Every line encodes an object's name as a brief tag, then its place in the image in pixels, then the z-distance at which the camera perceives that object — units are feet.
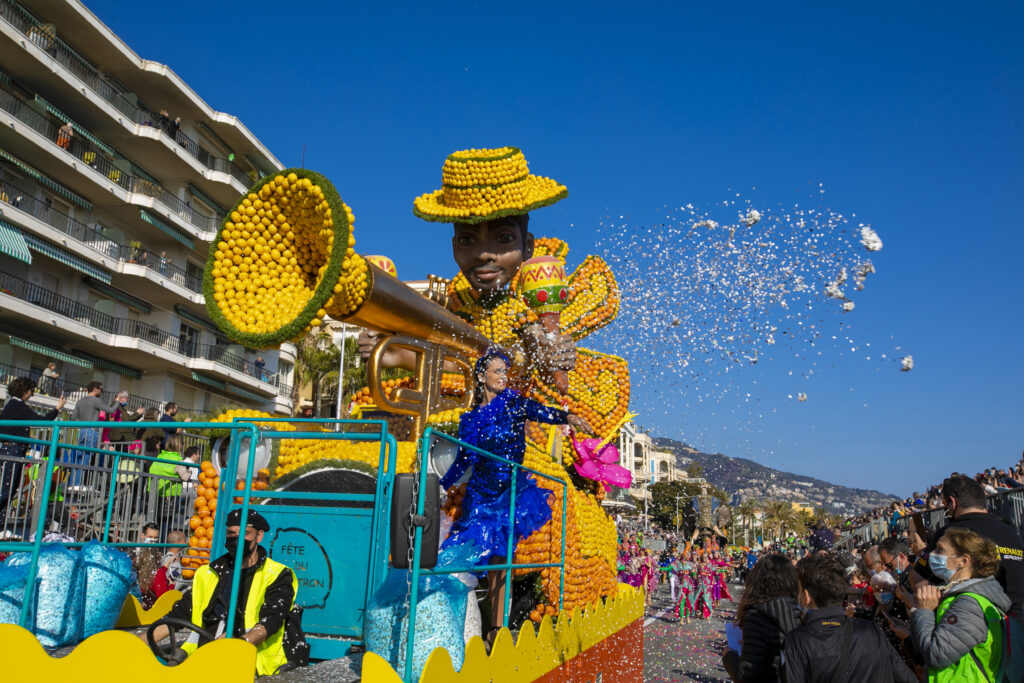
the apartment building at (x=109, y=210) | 73.36
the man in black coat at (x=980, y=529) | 14.10
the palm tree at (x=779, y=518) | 242.17
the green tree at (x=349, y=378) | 100.01
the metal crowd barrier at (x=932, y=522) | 25.03
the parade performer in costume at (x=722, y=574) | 60.70
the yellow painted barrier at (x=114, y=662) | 8.87
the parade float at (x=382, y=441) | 13.06
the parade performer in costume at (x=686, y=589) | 52.85
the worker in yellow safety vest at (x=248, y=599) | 12.32
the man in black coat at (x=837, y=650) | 11.10
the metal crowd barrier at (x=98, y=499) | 12.46
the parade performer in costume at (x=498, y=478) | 14.20
